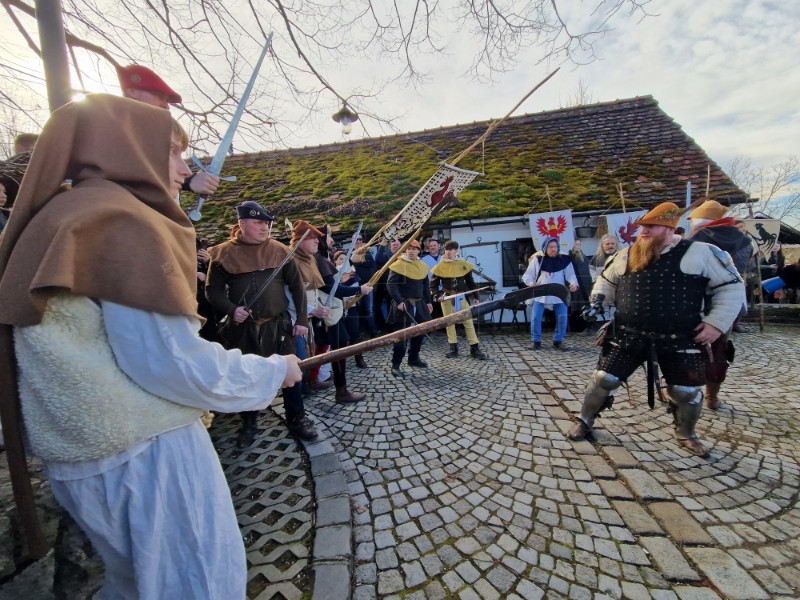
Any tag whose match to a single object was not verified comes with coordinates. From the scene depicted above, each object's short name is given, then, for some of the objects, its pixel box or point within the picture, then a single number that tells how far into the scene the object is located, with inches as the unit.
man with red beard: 110.5
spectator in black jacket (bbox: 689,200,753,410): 159.6
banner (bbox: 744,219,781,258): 317.1
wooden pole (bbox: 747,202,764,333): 271.6
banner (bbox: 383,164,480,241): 181.3
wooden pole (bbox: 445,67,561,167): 128.3
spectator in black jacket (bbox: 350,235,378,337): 217.9
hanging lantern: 174.2
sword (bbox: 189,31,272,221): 71.5
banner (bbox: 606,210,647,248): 285.1
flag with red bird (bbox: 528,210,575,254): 299.3
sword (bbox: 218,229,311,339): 125.6
